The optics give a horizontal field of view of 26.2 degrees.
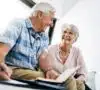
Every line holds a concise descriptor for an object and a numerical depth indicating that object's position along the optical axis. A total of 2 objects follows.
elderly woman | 1.82
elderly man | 1.56
